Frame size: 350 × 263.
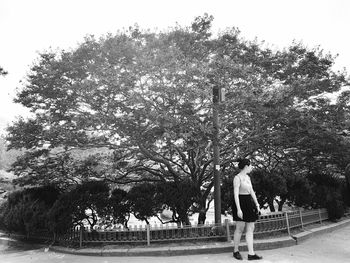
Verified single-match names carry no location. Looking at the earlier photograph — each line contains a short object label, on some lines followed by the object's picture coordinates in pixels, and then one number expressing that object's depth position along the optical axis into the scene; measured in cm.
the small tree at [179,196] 744
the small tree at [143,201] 736
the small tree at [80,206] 732
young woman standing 537
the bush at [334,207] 1038
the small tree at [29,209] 817
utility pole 695
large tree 671
